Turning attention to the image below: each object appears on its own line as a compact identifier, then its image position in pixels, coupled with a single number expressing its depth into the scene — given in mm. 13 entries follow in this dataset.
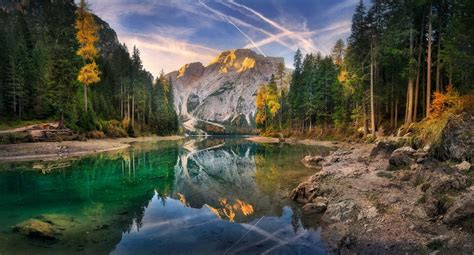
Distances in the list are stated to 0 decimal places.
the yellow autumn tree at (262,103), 80125
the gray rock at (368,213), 9523
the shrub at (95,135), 41662
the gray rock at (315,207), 11508
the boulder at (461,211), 7441
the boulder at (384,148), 20805
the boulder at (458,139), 13102
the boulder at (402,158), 16500
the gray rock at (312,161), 23328
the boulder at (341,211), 10278
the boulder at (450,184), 9609
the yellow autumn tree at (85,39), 41750
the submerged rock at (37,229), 9031
